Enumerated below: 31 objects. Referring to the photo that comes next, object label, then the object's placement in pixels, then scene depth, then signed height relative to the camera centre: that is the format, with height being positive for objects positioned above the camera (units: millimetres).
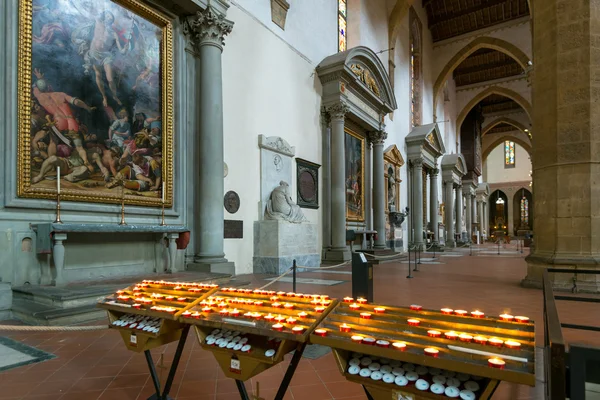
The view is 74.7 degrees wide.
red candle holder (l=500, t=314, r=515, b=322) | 1818 -498
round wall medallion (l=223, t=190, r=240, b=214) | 9125 +251
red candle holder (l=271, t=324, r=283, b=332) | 1863 -548
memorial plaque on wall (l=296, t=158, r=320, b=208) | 12078 +929
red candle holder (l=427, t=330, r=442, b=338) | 1704 -530
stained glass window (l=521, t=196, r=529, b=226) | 49219 +36
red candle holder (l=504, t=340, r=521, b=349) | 1545 -525
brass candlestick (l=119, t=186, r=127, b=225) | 6701 +103
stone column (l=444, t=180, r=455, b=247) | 27219 -169
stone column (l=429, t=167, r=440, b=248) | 23703 +655
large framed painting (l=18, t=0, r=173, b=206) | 5719 +1864
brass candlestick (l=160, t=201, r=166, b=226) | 7391 -50
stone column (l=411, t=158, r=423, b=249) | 21109 +860
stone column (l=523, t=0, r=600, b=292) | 6844 +1203
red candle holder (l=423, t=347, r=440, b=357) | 1540 -552
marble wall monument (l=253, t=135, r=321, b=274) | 9641 -310
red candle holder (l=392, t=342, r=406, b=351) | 1613 -554
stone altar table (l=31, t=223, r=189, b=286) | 5406 -328
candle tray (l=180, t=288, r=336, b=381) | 1928 -563
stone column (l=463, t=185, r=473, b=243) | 35125 +643
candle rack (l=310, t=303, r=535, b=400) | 1482 -554
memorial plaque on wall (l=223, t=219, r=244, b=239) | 9094 -397
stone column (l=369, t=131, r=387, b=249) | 16797 +1204
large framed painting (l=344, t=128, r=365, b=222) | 14953 +1441
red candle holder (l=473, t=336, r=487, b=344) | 1599 -523
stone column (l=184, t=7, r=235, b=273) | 8047 +1471
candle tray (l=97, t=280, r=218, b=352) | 2375 -588
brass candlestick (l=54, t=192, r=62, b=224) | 5707 +19
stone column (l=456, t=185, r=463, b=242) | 30469 +200
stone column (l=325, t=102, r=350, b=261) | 13156 +887
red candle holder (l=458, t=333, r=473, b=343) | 1629 -524
